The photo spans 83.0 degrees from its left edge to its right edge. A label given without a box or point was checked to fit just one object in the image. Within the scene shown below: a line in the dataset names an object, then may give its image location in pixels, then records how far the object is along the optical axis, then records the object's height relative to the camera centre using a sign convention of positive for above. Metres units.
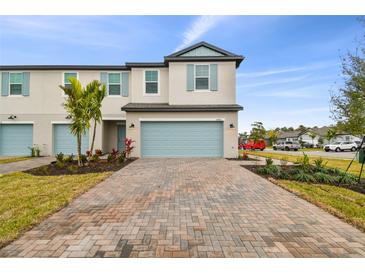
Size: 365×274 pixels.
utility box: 8.30 -0.69
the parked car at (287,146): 31.93 -1.22
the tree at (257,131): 44.23 +1.56
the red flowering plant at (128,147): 12.50 -0.63
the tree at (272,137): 49.00 +0.24
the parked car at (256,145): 30.44 -1.06
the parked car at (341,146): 29.05 -1.12
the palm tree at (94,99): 10.43 +1.96
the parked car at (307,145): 42.69 -1.39
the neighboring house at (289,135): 55.53 +0.86
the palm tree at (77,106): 9.96 +1.47
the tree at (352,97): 7.28 +1.54
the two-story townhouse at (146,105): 13.53 +2.30
